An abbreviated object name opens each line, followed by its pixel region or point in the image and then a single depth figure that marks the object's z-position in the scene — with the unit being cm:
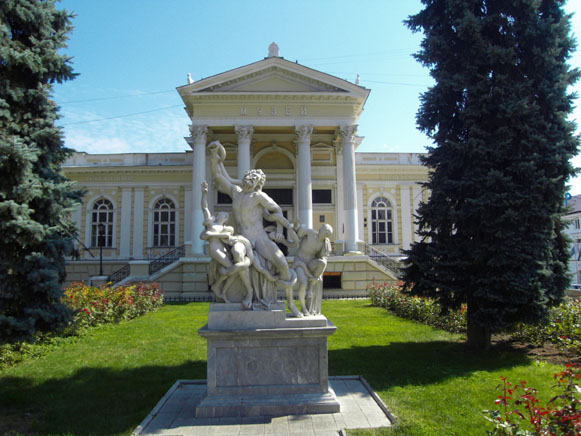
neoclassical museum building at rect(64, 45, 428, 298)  2197
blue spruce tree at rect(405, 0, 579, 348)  851
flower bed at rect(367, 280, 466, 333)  1175
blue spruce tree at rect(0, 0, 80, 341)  671
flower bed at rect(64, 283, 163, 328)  1278
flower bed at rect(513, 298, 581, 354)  863
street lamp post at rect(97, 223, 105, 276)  2736
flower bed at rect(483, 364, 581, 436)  333
